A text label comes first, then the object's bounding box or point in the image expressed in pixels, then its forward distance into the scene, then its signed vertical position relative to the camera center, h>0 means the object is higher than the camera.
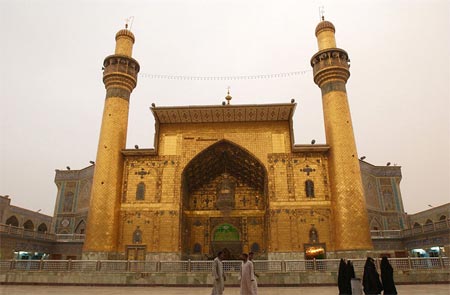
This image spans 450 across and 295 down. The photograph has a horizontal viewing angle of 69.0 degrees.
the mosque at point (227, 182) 16.62 +4.09
